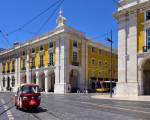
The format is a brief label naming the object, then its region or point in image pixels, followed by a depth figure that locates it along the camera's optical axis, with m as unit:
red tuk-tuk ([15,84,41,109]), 8.52
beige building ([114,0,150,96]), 18.84
